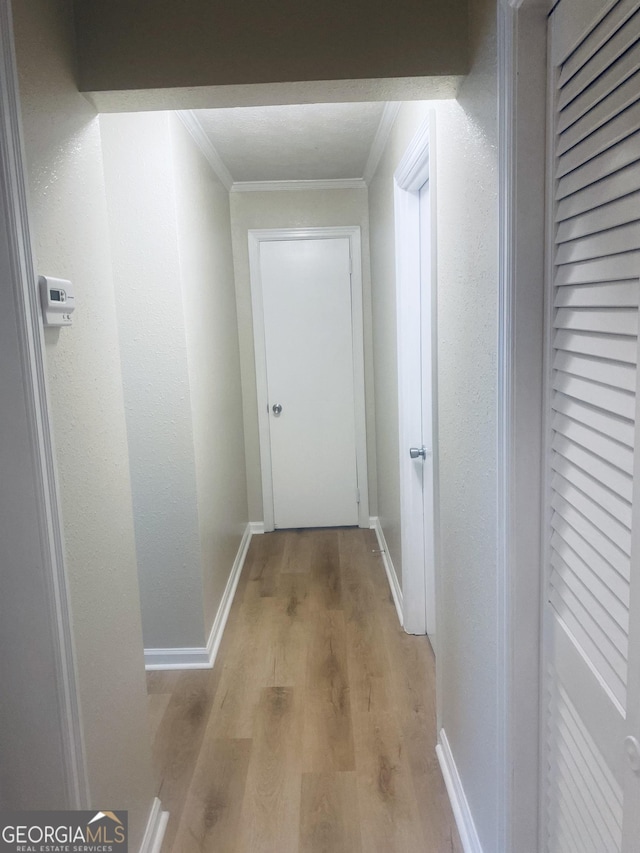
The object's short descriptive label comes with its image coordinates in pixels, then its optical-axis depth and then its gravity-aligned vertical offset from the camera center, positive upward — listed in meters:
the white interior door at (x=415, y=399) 2.61 -0.31
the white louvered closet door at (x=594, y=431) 0.83 -0.17
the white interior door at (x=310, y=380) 4.08 -0.33
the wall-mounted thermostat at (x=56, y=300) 1.18 +0.07
